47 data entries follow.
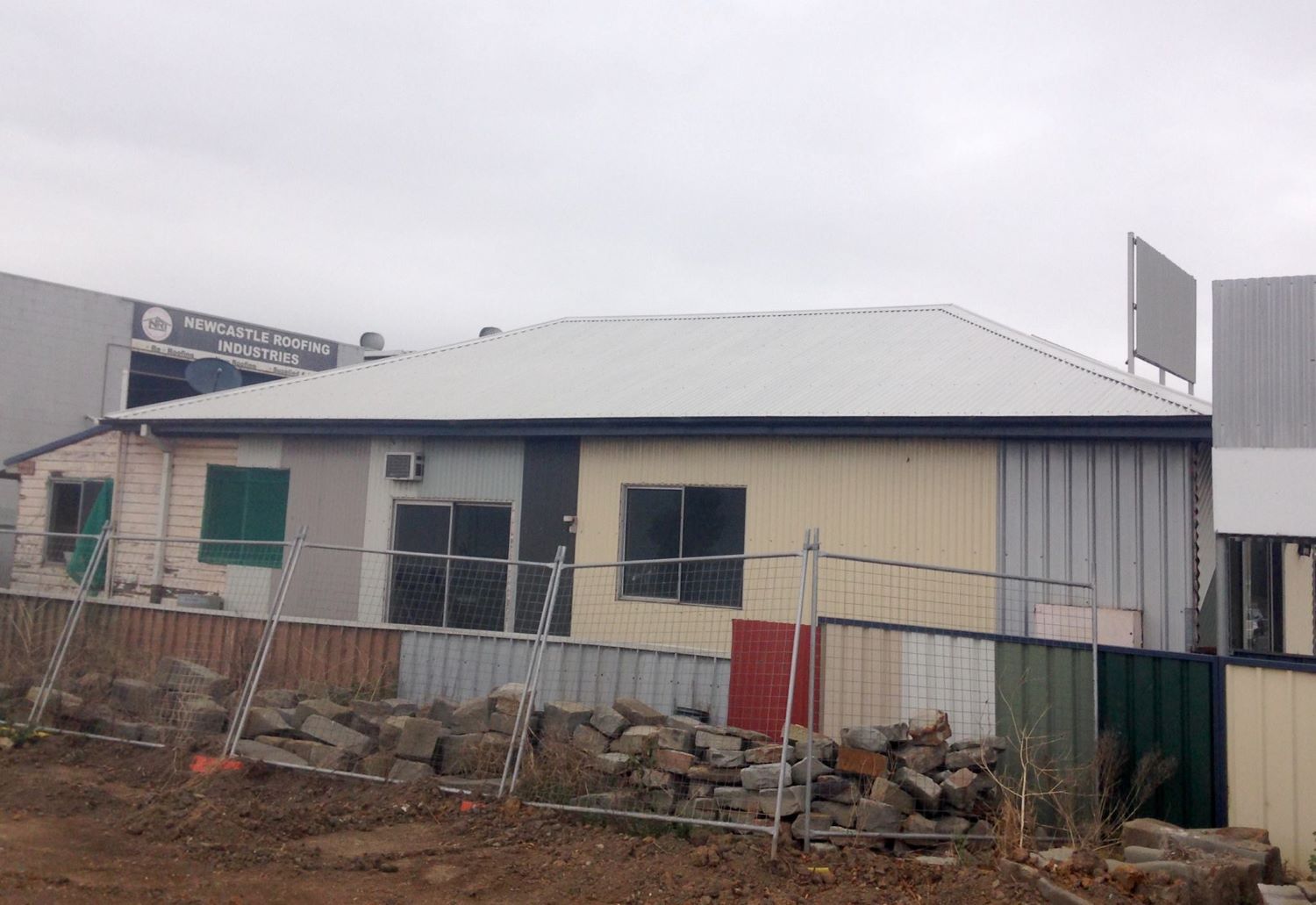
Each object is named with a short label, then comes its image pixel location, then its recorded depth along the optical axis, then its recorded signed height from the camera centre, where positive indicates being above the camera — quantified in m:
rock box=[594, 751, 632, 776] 8.48 -1.22
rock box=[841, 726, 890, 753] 8.15 -0.92
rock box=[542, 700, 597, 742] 9.06 -0.98
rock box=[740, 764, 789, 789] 7.84 -1.16
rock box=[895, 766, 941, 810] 8.00 -1.21
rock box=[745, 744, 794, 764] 8.11 -1.05
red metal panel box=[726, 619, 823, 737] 9.74 -0.66
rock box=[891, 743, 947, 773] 8.22 -1.03
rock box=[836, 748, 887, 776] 8.04 -1.06
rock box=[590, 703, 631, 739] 8.96 -0.97
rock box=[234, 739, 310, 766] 9.39 -1.39
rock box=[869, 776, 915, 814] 7.86 -1.25
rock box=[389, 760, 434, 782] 9.10 -1.43
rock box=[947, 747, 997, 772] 8.35 -1.04
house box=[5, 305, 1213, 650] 11.07 +1.48
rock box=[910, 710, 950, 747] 8.29 -0.84
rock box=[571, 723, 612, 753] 8.87 -1.10
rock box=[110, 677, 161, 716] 10.59 -1.13
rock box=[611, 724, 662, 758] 8.65 -1.07
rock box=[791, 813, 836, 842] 7.62 -1.42
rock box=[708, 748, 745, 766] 8.19 -1.10
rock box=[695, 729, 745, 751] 8.46 -1.02
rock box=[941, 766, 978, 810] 8.09 -1.22
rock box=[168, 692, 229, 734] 9.91 -1.19
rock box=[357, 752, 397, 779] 9.23 -1.42
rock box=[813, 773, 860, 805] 7.84 -1.22
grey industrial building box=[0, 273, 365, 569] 26.08 +4.99
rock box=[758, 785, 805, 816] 7.69 -1.28
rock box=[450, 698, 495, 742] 9.42 -1.04
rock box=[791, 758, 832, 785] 7.66 -1.09
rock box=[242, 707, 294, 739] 9.70 -1.19
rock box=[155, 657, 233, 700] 10.65 -0.95
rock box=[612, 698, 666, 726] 9.17 -0.92
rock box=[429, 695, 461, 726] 9.75 -1.02
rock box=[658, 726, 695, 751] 8.52 -1.02
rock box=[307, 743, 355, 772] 9.30 -1.39
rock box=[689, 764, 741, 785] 8.18 -1.21
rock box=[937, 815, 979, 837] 8.01 -1.45
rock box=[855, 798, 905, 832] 7.77 -1.37
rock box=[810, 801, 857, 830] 7.82 -1.36
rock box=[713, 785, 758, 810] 7.91 -1.32
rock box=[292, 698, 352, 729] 9.85 -1.09
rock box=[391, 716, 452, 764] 9.26 -1.21
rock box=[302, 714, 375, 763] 9.42 -1.23
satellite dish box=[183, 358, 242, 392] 23.27 +3.92
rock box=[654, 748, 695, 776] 8.30 -1.15
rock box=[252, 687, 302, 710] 10.35 -1.06
